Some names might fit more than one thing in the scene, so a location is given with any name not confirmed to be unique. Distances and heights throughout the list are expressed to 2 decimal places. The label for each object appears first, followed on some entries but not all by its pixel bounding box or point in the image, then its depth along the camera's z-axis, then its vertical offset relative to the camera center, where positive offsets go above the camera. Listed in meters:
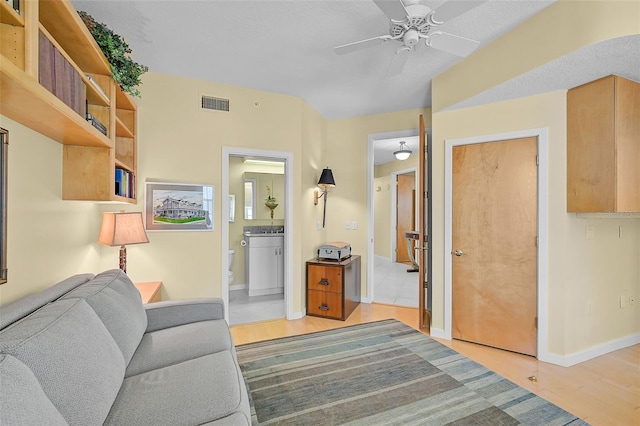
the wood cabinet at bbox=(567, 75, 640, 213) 2.22 +0.55
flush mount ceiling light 5.45 +1.18
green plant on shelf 1.77 +1.06
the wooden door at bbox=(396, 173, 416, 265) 7.35 +0.12
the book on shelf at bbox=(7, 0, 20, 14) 1.05 +0.76
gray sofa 0.88 -0.59
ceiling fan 1.63 +1.17
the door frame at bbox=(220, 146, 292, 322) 3.22 +0.10
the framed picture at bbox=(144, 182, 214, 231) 2.83 +0.09
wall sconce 3.81 +0.44
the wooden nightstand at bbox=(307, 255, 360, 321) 3.42 -0.87
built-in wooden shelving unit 1.07 +0.58
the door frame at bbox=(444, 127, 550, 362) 2.52 -0.17
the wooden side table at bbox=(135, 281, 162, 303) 2.33 -0.64
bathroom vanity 4.42 -0.73
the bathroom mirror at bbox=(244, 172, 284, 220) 4.98 +0.38
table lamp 2.26 -0.12
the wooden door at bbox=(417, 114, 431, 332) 3.00 -0.19
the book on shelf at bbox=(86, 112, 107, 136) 1.68 +0.55
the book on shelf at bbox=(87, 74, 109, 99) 1.69 +0.78
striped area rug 1.78 -1.21
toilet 4.45 -0.78
